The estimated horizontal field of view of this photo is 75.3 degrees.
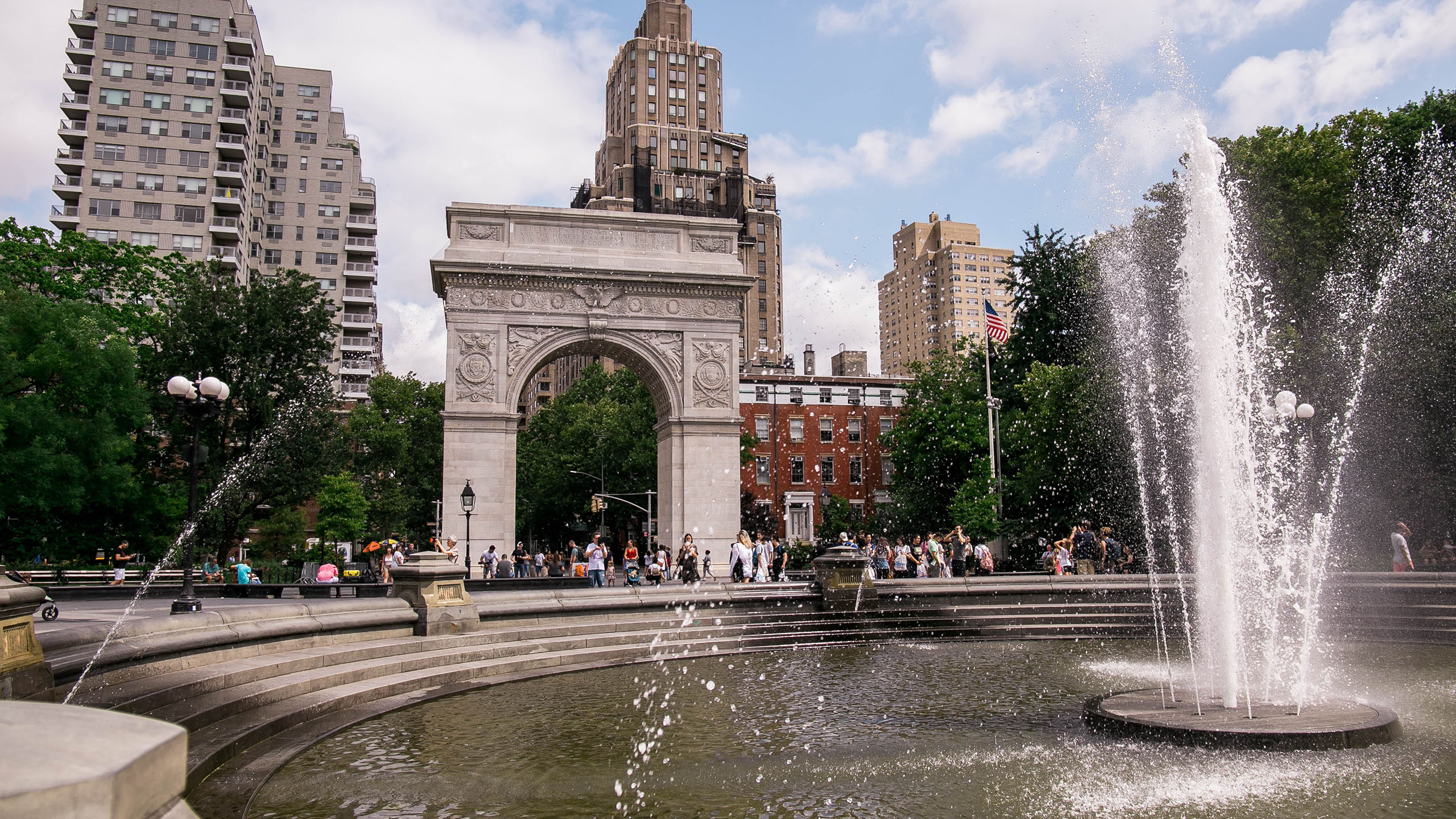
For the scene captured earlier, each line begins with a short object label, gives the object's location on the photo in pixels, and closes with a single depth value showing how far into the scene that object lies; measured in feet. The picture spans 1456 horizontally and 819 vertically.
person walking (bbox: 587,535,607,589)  72.90
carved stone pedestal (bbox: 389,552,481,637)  43.45
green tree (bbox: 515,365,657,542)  181.68
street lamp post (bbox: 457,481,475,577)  89.97
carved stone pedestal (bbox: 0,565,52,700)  20.35
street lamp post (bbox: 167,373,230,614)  43.25
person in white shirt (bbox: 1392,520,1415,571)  58.39
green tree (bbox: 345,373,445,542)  178.40
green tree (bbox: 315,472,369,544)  144.56
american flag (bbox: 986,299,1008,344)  117.39
